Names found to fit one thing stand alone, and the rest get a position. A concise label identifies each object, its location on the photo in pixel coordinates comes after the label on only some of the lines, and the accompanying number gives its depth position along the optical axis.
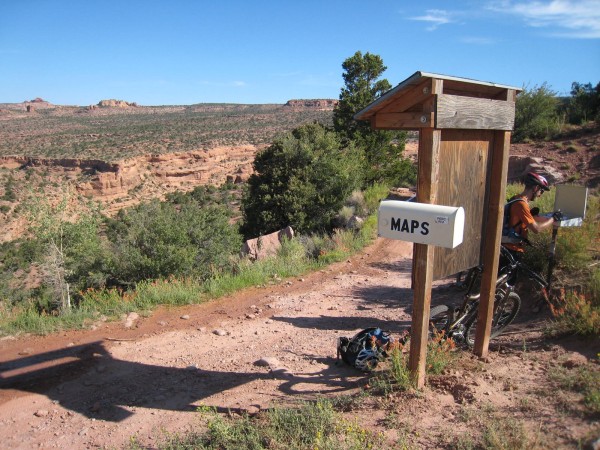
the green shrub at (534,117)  21.74
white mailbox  3.31
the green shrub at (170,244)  10.00
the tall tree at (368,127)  21.48
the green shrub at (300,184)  16.02
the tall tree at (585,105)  22.75
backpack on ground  4.58
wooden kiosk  3.50
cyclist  4.77
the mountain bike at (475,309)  4.74
